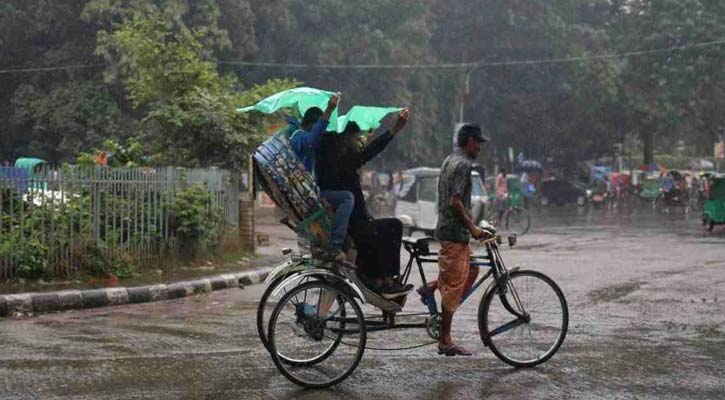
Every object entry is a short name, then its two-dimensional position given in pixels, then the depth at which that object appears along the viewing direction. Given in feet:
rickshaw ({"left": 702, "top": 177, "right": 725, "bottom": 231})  79.30
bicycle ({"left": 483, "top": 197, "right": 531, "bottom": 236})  82.97
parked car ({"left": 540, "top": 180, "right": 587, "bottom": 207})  155.25
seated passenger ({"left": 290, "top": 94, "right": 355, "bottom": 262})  22.75
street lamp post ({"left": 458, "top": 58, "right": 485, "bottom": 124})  143.28
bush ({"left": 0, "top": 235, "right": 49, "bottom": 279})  38.27
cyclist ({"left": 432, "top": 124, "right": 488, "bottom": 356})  23.16
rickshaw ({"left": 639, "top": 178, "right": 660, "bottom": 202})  154.10
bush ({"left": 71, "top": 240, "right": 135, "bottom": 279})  40.47
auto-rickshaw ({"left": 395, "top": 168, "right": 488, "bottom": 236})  75.97
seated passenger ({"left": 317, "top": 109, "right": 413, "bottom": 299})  23.16
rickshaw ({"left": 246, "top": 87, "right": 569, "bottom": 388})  22.27
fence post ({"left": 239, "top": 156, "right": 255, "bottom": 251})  55.31
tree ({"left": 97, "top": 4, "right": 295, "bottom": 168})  53.67
